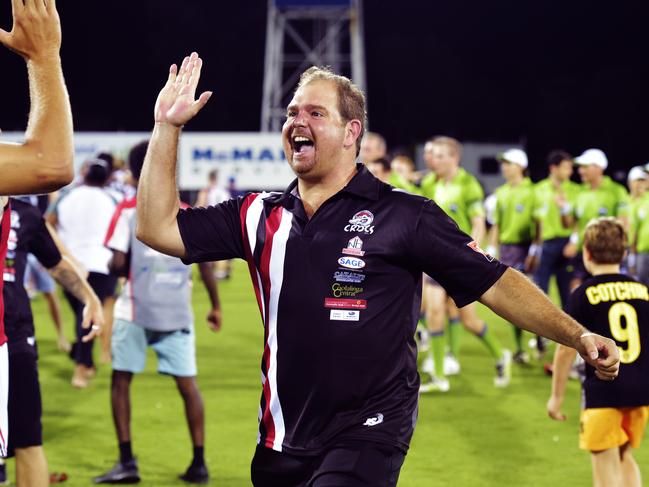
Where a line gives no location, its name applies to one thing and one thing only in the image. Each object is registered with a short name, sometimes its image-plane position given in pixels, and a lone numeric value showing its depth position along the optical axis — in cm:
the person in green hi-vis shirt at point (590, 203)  1327
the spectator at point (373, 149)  1149
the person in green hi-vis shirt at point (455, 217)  1066
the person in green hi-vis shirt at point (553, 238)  1348
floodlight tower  4203
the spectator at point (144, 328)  738
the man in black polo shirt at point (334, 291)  402
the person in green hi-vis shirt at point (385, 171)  1135
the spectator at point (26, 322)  567
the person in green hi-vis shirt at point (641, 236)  1374
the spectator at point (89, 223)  1146
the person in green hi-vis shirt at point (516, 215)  1338
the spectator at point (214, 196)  2353
